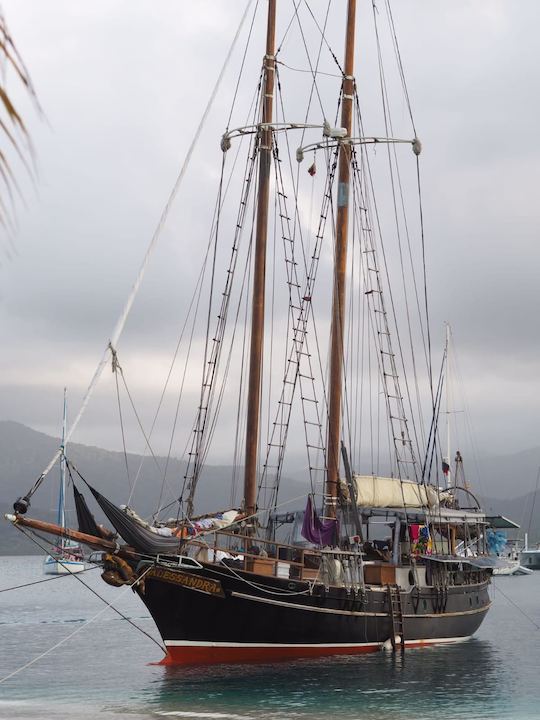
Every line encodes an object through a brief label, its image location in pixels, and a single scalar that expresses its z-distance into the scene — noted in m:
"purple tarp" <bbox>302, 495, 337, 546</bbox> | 39.12
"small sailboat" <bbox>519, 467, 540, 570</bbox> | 194.50
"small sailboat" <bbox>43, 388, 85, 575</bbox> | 120.90
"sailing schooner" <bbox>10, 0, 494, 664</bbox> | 35.75
